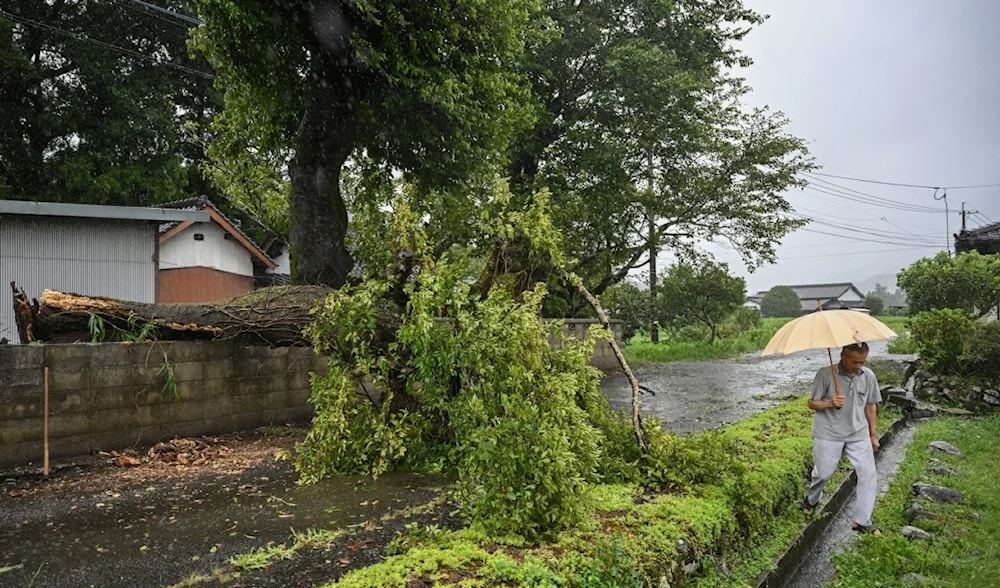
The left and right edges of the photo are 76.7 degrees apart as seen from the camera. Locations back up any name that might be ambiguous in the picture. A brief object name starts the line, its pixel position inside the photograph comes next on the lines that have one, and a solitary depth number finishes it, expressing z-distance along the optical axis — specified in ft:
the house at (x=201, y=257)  47.39
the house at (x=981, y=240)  72.69
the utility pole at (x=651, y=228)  52.36
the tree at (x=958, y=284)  54.19
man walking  16.57
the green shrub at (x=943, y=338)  36.58
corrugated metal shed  33.58
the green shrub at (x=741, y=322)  85.10
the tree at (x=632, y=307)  72.53
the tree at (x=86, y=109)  55.57
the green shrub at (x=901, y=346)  65.17
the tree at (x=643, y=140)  46.26
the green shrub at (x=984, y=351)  34.88
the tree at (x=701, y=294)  72.08
